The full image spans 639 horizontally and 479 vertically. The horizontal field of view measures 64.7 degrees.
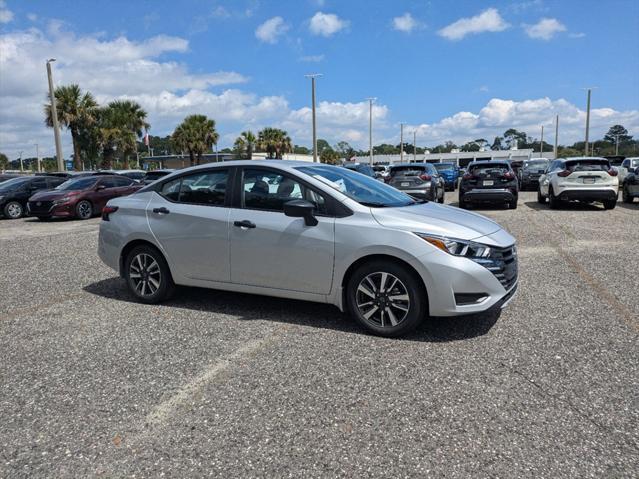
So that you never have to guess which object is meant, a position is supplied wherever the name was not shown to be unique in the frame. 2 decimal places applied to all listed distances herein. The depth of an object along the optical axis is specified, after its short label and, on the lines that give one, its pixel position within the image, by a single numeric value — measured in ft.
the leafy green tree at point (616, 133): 425.65
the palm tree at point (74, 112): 110.11
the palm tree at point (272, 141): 180.24
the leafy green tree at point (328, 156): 270.85
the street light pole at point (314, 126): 112.37
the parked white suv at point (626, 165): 71.77
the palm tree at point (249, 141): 177.47
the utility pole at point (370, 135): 180.47
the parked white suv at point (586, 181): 46.09
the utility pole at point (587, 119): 151.37
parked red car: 52.34
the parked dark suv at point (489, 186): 49.39
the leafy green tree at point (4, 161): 341.66
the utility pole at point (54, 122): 84.69
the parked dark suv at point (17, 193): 56.85
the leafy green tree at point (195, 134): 138.72
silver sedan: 14.15
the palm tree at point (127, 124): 125.90
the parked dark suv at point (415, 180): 49.57
